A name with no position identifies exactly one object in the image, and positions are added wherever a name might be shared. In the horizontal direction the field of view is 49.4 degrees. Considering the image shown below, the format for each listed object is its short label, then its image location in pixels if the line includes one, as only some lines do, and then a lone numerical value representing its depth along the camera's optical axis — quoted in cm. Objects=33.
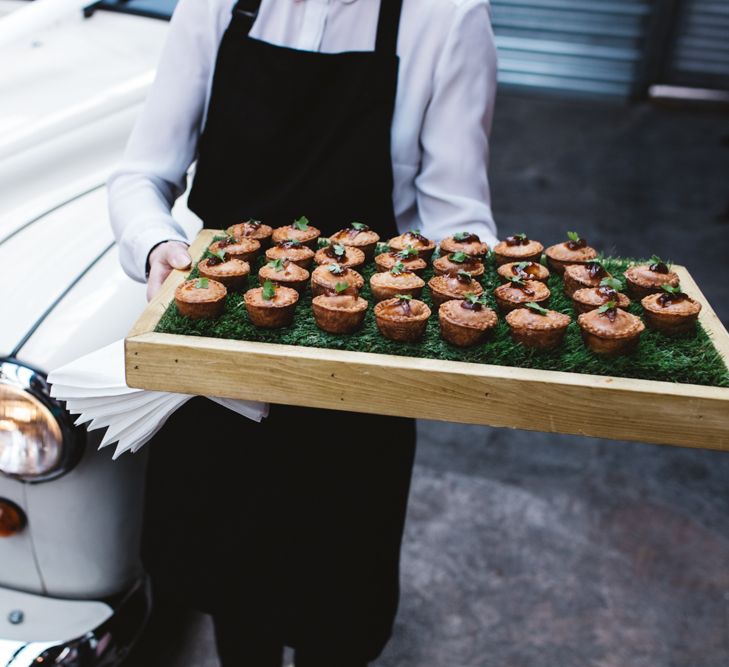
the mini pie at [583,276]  150
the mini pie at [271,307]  134
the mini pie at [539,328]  131
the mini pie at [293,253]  156
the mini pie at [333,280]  141
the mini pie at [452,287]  145
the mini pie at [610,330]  129
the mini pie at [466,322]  132
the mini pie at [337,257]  156
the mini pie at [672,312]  140
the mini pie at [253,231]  162
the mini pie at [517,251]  164
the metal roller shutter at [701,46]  798
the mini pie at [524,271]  155
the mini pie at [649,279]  151
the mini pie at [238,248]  154
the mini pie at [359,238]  163
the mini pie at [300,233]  162
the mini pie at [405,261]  157
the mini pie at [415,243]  163
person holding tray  170
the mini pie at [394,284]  146
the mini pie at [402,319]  132
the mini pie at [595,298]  142
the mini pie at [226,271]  145
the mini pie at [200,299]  134
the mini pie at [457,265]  156
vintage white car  158
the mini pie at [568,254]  160
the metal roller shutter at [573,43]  812
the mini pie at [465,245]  164
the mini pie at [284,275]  147
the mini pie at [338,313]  133
